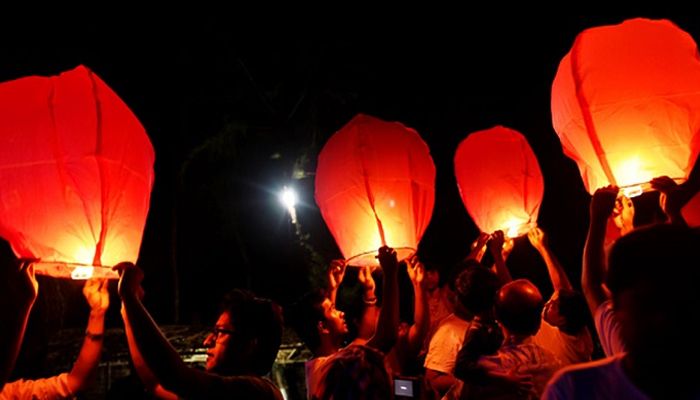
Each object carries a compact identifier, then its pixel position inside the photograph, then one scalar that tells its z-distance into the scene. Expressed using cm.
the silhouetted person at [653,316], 153
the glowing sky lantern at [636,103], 329
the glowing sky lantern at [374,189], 412
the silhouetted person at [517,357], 308
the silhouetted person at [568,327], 404
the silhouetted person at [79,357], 284
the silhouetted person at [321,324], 412
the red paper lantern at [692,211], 428
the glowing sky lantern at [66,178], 281
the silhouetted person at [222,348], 246
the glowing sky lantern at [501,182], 486
